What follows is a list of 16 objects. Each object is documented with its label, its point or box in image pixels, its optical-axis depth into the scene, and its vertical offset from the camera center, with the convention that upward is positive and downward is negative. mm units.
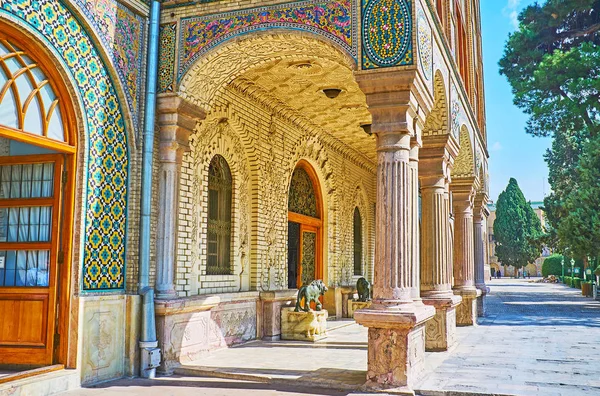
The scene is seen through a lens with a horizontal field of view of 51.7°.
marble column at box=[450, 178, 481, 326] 14414 +368
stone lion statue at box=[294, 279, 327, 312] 11484 -608
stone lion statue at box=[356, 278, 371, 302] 14883 -658
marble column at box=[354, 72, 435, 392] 7035 +90
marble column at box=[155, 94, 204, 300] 8250 +1077
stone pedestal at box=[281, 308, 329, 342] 11328 -1174
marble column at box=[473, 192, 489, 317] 18609 +714
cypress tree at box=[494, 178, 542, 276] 64625 +3689
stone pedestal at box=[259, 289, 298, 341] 11258 -981
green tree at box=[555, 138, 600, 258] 21828 +1884
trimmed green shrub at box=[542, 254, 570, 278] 61188 -360
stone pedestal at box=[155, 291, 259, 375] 8078 -946
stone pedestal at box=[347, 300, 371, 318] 14856 -1054
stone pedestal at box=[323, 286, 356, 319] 15195 -955
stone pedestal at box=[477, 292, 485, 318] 17422 -1270
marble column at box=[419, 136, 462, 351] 10445 +466
